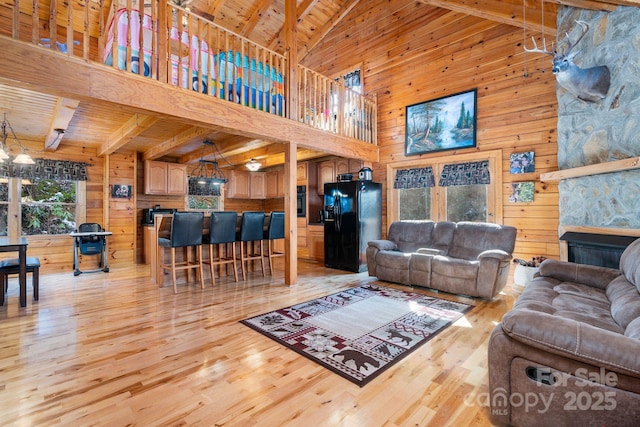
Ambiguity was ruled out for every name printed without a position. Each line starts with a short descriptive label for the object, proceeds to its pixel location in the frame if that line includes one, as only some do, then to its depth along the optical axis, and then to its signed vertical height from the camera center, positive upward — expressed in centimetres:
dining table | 312 -50
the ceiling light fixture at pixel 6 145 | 434 +123
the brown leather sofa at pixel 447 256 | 359 -60
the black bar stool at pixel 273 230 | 498 -29
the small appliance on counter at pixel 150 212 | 652 +4
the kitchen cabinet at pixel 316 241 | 640 -61
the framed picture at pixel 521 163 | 425 +73
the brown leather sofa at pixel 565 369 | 124 -72
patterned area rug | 217 -106
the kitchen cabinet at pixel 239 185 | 788 +76
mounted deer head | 308 +144
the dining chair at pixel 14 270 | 330 -63
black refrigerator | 528 -15
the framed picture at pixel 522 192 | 425 +30
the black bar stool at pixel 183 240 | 400 -36
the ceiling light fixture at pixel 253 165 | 602 +99
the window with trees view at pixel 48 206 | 549 +16
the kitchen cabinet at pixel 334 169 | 621 +96
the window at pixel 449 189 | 463 +40
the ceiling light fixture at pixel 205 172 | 622 +108
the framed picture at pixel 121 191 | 628 +49
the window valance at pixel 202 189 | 740 +63
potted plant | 393 -77
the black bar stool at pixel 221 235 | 436 -31
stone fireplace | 279 +76
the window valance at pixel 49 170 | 527 +83
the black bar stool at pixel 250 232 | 467 -29
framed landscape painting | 485 +153
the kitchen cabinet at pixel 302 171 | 672 +97
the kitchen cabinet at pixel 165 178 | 652 +81
